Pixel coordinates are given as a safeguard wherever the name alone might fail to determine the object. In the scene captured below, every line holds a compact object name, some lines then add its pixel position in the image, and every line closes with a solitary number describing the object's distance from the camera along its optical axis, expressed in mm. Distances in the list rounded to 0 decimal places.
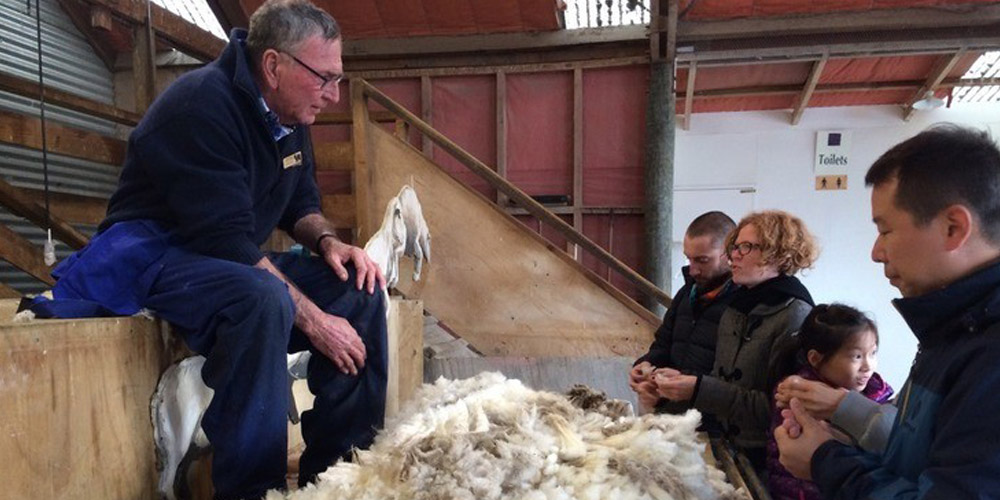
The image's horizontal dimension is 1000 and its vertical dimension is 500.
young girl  1543
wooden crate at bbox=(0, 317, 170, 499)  1088
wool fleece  1121
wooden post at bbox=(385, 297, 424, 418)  2348
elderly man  1337
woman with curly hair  1753
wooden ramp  3830
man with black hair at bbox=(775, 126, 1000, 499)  849
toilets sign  6242
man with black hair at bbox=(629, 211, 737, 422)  2027
